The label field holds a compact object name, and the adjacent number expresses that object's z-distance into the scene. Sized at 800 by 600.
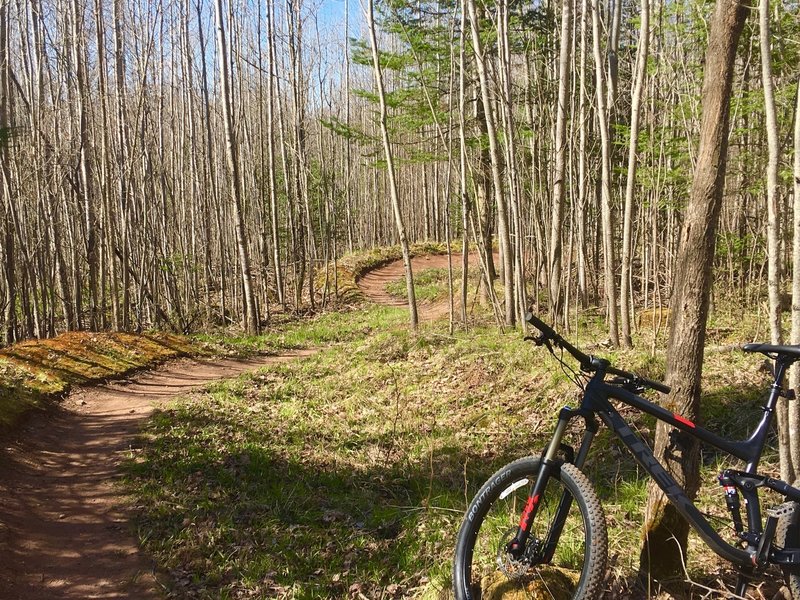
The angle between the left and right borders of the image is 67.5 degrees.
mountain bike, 2.46
